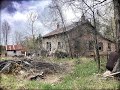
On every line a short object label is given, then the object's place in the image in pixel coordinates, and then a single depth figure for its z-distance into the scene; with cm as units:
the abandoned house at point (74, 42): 1067
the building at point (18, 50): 1307
